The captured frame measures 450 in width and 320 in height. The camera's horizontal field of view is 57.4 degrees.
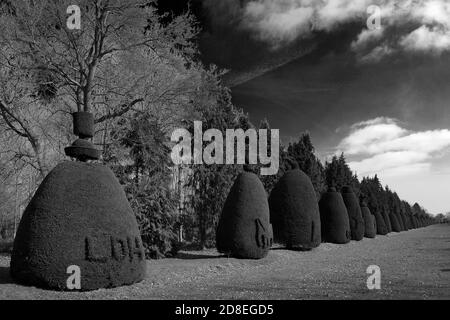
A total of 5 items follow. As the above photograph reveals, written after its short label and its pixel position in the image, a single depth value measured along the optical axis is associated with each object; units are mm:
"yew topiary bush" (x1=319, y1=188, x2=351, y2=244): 28547
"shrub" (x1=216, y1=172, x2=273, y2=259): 16906
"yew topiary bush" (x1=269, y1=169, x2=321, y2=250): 22188
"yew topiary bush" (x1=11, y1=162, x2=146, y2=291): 9180
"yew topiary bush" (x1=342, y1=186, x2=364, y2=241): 33344
